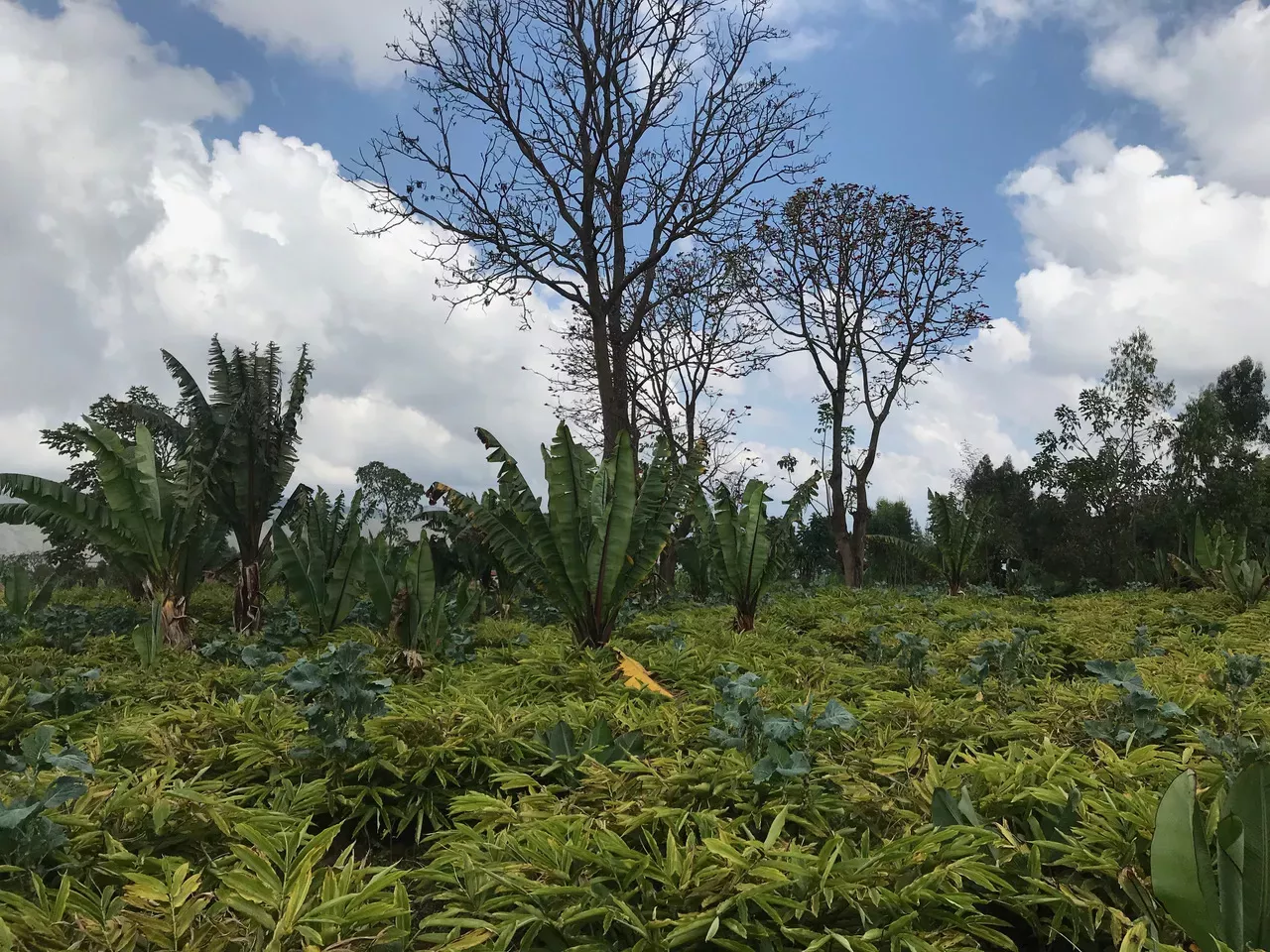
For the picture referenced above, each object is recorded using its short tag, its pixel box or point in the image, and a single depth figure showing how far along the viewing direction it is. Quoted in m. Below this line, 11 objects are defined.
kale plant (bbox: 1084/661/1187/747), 2.54
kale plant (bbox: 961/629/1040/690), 3.22
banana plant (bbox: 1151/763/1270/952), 1.47
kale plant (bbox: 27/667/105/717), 3.33
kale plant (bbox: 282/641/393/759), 2.40
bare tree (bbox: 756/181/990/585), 13.39
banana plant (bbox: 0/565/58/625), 6.48
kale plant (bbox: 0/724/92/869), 1.70
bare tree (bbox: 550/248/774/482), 14.97
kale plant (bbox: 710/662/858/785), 2.07
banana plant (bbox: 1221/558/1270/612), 7.52
